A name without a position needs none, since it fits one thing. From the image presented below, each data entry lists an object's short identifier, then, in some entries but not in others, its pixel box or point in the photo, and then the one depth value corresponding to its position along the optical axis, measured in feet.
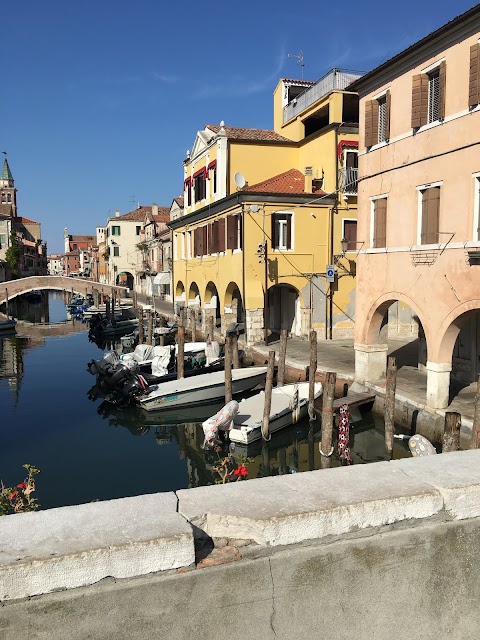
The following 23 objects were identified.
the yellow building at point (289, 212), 84.84
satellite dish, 86.38
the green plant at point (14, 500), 16.48
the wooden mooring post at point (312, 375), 57.06
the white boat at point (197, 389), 64.85
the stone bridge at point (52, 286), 198.80
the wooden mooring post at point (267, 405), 50.83
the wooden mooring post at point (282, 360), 65.00
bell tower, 320.56
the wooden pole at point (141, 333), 109.29
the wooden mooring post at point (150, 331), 101.04
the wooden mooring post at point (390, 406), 45.24
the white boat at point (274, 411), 51.24
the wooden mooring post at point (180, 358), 72.08
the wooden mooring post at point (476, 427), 36.66
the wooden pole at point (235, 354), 74.49
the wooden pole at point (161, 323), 104.28
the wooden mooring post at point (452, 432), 34.22
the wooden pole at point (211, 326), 91.97
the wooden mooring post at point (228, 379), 61.82
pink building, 43.29
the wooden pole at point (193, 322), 103.92
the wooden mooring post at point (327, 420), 43.75
